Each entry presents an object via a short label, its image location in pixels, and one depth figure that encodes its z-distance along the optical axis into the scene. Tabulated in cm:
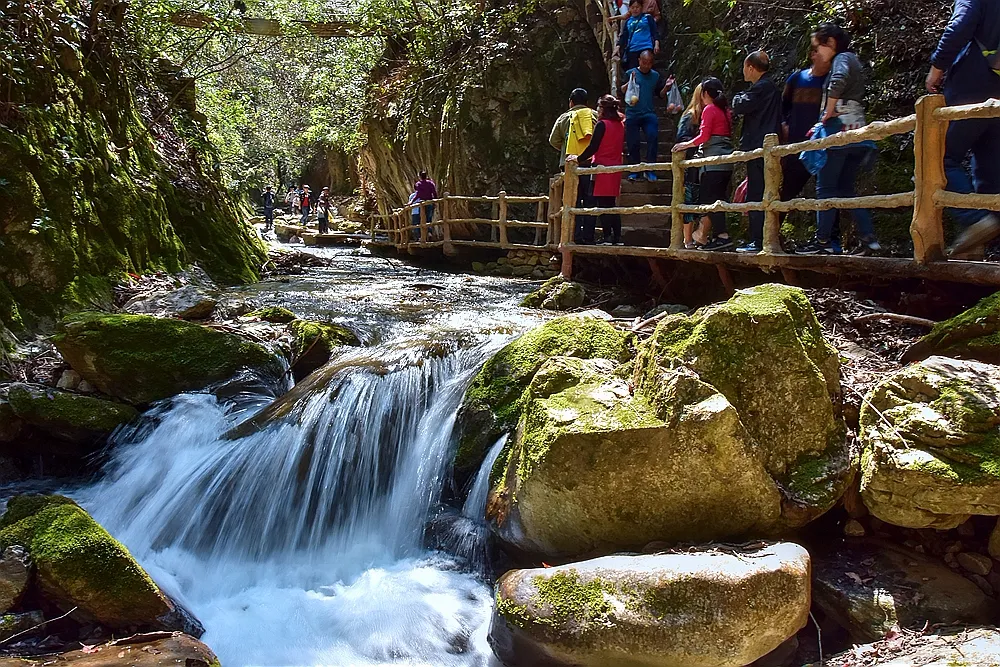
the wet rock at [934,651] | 279
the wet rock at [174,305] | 722
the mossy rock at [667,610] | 315
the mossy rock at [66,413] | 547
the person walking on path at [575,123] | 895
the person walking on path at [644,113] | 984
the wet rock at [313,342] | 669
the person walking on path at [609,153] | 834
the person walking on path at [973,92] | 453
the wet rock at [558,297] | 818
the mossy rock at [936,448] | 317
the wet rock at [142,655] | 332
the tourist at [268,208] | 2820
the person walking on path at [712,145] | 686
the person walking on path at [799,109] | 611
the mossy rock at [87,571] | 367
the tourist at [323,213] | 2564
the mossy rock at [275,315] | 728
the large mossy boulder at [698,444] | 370
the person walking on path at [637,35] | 1067
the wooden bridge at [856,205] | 430
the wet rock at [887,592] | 315
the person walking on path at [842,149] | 547
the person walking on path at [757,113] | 634
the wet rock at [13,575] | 357
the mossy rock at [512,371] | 498
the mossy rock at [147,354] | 589
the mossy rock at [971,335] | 376
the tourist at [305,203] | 3278
